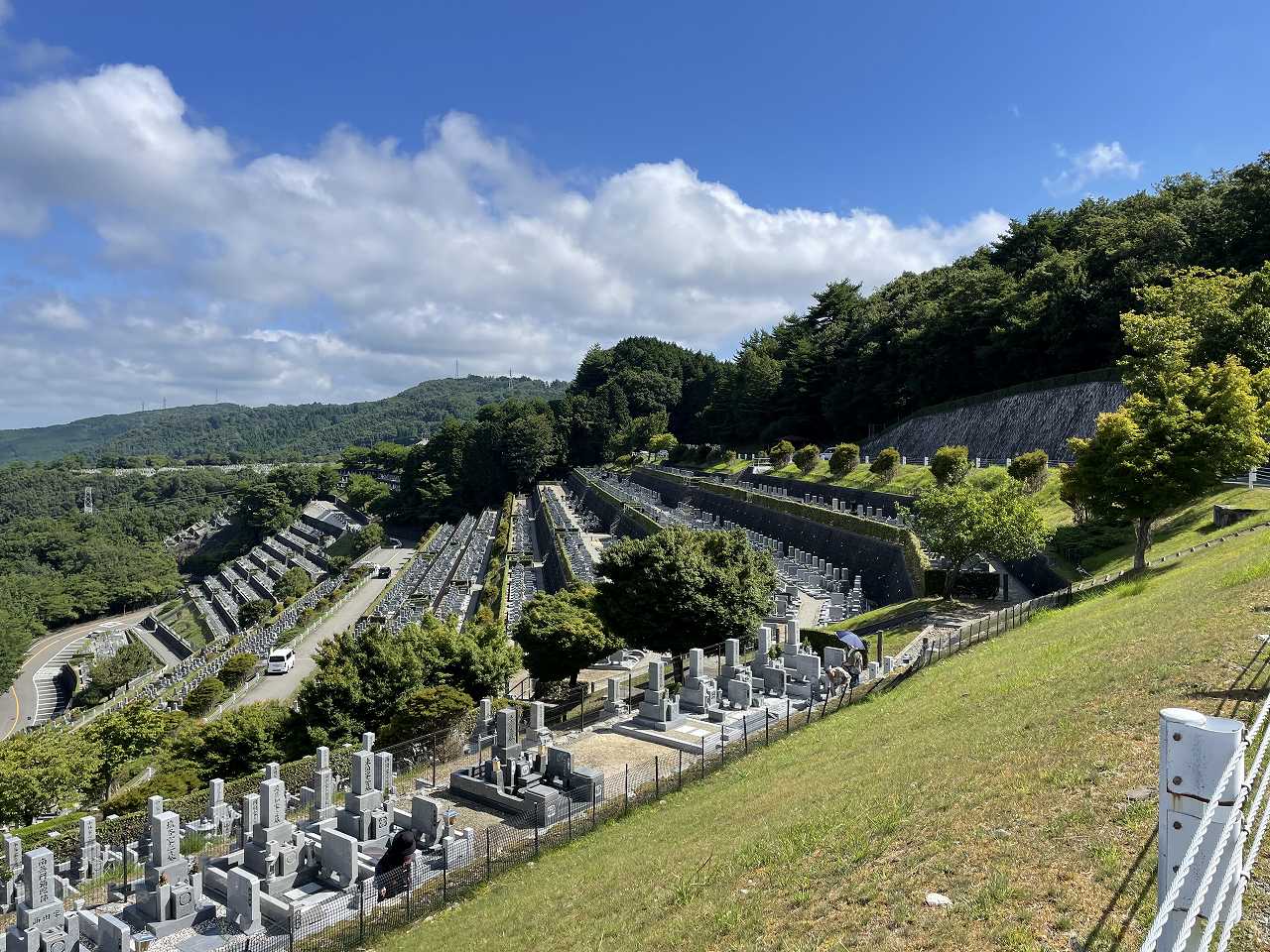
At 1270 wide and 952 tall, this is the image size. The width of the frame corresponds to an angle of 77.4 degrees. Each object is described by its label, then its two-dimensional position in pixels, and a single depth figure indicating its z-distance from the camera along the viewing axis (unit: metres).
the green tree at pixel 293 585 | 76.56
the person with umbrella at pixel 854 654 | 19.19
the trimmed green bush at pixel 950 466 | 37.19
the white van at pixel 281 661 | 42.97
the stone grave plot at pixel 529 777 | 14.45
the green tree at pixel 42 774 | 21.77
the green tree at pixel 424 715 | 22.00
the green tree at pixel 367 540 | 91.38
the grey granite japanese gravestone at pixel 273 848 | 13.59
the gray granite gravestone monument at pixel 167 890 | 12.83
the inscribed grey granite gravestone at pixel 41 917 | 12.42
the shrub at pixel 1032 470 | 34.34
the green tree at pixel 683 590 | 24.19
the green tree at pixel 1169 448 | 20.28
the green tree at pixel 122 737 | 26.12
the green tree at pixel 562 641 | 26.09
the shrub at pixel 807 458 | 52.31
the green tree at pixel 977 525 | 24.00
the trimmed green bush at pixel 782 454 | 58.19
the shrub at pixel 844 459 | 46.91
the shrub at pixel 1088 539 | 26.08
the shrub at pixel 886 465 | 43.03
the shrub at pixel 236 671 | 42.78
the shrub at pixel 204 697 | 36.97
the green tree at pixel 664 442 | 90.88
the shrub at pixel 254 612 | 72.88
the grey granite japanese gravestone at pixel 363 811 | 14.71
